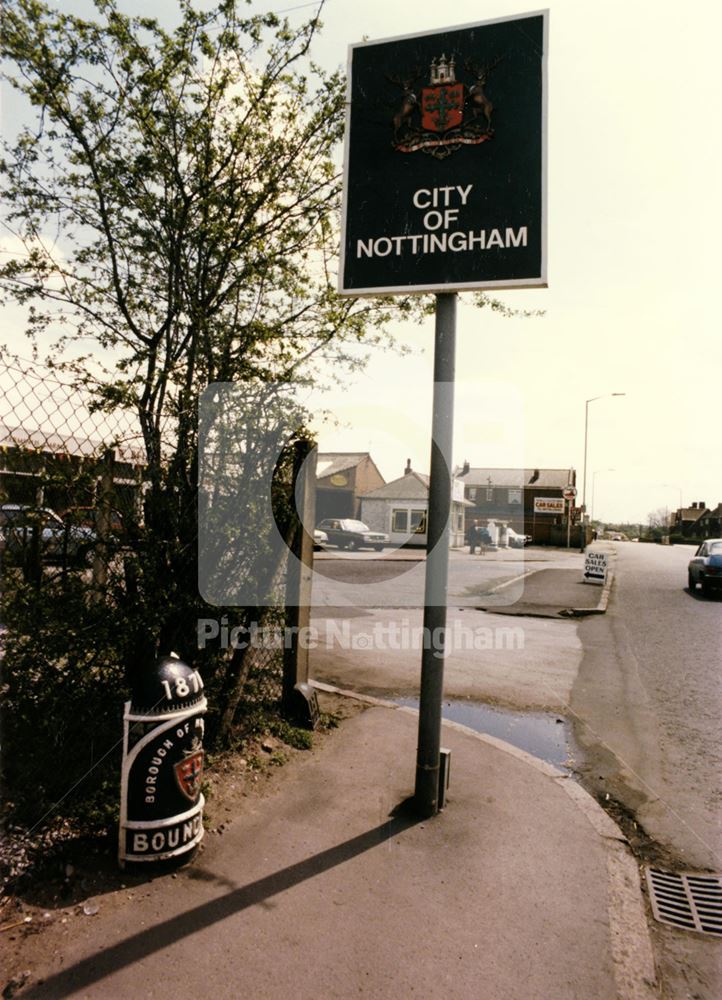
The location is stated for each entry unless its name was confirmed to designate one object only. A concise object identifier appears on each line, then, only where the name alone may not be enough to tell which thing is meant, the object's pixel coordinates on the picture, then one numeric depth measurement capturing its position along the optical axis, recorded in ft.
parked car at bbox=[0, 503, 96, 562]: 11.76
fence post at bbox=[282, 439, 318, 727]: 16.71
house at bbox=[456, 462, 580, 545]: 190.49
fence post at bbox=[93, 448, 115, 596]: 12.59
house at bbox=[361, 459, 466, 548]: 124.98
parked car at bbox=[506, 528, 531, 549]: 146.20
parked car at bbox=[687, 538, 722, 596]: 53.11
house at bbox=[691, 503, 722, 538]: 341.21
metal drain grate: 10.29
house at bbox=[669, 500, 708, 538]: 364.99
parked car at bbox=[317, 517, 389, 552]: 102.06
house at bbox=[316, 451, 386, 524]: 122.42
